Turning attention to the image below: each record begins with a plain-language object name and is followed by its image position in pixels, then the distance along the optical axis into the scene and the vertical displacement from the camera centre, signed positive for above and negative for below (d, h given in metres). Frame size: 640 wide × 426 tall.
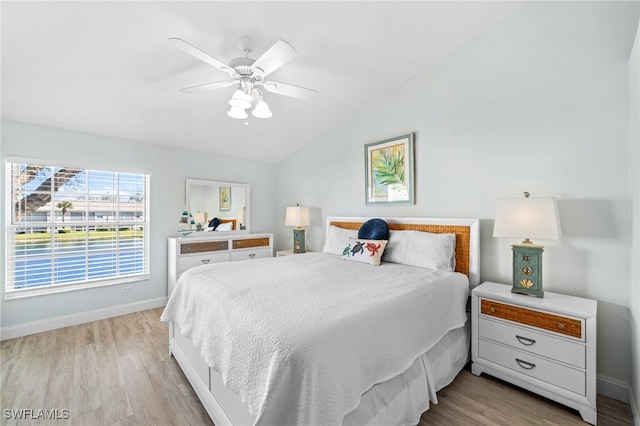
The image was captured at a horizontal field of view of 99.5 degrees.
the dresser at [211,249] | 3.60 -0.54
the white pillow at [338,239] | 3.27 -0.33
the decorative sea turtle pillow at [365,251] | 2.69 -0.40
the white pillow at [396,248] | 2.72 -0.37
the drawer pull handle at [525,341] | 1.89 -0.91
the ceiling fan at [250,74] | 1.72 +1.01
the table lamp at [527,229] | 1.90 -0.13
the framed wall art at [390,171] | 3.09 +0.50
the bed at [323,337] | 1.12 -0.66
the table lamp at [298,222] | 4.12 -0.15
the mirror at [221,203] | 4.02 +0.15
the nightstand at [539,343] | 1.69 -0.91
